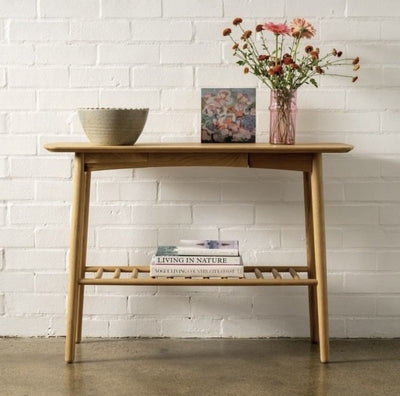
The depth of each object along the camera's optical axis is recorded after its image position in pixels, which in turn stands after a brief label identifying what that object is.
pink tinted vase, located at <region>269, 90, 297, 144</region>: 2.98
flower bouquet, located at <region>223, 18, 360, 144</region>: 2.95
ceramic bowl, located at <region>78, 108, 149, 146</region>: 2.86
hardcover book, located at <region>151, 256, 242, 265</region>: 2.92
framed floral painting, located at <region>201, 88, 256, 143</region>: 3.03
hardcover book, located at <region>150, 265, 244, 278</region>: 2.90
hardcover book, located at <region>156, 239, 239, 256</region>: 2.94
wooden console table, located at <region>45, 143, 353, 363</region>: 2.83
